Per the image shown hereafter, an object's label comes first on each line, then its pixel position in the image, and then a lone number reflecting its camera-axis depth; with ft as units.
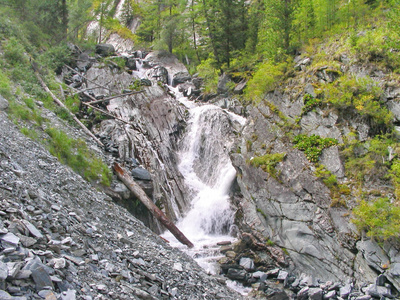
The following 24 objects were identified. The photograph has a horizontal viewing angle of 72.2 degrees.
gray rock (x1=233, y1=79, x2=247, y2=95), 75.25
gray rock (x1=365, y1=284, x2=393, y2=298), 29.09
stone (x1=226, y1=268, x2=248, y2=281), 35.76
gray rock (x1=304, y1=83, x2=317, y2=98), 47.18
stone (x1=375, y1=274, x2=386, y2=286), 30.01
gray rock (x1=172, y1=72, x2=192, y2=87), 100.48
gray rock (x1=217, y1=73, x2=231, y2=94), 80.74
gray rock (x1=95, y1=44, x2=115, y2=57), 93.73
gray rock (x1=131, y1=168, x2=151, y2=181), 45.91
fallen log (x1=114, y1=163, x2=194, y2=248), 40.29
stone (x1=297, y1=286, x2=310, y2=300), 32.50
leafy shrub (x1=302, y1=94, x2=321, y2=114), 46.10
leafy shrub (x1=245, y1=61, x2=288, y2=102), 54.60
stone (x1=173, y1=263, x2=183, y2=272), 24.42
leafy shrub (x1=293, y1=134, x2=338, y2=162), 41.39
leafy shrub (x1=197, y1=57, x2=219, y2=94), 86.94
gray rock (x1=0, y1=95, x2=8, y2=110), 35.73
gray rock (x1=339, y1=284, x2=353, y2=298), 31.30
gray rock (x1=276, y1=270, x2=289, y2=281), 36.10
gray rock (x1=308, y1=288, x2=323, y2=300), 31.89
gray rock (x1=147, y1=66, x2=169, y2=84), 97.36
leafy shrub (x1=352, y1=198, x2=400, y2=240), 30.09
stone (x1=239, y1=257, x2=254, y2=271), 37.72
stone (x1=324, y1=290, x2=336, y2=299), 31.48
